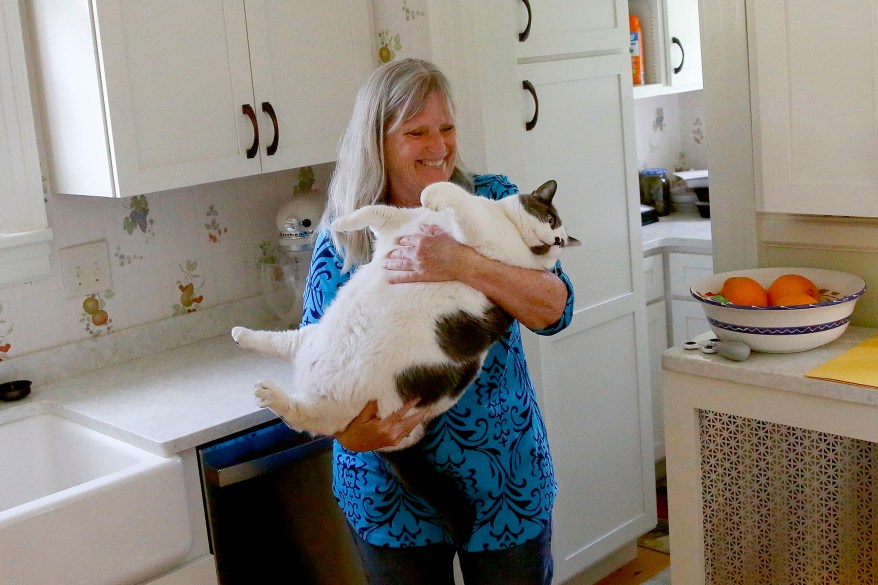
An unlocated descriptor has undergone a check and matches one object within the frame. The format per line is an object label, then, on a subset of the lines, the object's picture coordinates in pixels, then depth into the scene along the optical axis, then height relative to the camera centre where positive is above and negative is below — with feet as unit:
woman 5.18 -1.46
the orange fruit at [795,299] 6.03 -1.05
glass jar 12.87 -0.62
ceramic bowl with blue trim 5.96 -1.17
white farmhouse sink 5.41 -1.94
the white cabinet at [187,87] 6.63 +0.70
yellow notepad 5.52 -1.42
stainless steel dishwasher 6.42 -2.33
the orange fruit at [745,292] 6.15 -1.00
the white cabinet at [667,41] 11.97 +1.25
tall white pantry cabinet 7.78 -0.51
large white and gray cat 4.41 -0.76
